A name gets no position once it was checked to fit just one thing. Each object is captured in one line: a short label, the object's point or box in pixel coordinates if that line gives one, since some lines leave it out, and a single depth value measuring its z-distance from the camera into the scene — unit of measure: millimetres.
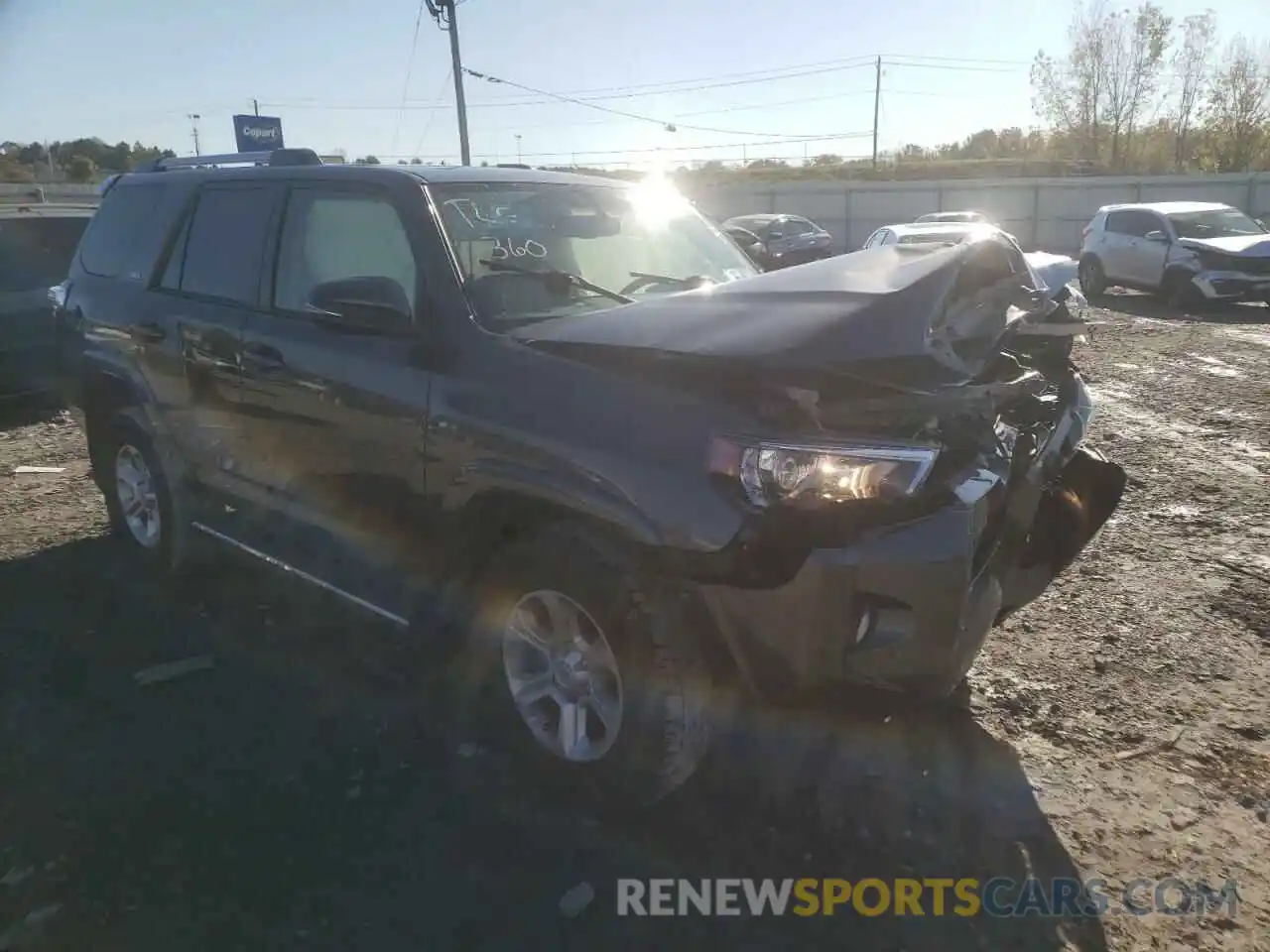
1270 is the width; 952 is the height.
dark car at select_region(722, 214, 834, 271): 23828
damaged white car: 15438
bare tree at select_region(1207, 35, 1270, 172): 52000
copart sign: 19984
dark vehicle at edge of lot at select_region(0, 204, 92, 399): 8531
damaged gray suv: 2645
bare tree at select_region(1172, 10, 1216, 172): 56719
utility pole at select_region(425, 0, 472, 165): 24688
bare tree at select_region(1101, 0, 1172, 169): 59000
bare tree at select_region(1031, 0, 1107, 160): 60719
